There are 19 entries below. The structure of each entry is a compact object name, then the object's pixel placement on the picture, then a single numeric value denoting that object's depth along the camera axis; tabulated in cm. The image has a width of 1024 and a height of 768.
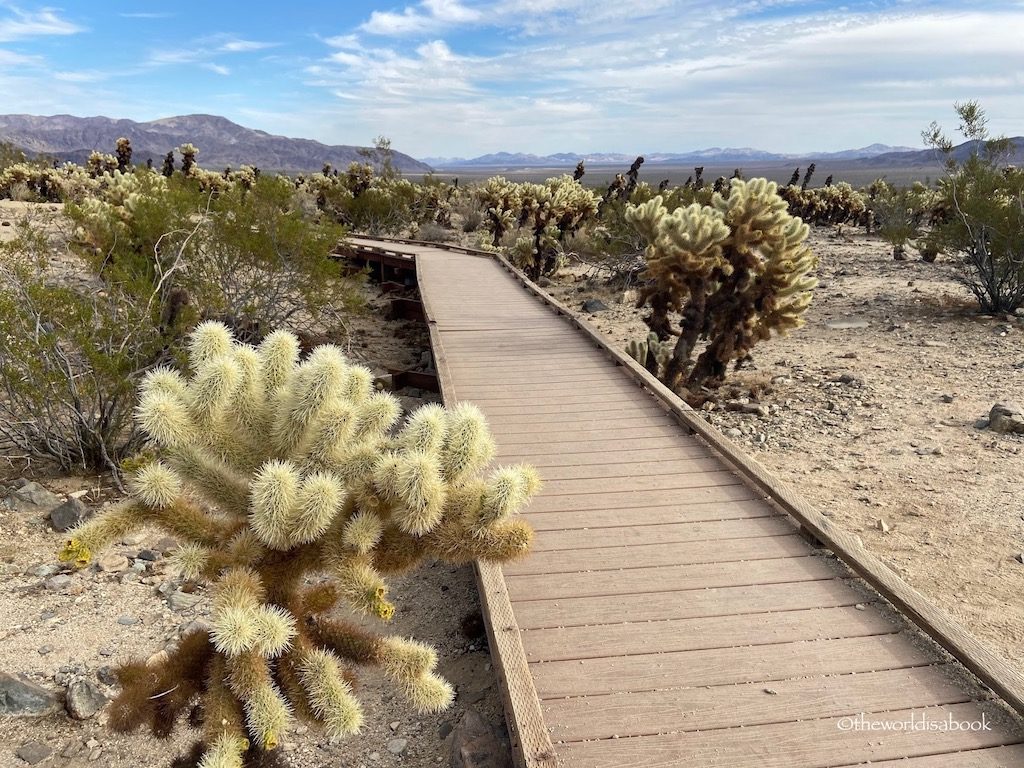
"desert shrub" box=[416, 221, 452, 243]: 2388
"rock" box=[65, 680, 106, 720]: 351
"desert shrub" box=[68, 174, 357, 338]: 923
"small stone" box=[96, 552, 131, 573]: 475
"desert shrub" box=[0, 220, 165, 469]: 562
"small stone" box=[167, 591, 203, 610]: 444
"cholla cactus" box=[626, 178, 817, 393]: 837
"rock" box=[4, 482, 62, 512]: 525
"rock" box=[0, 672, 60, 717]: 345
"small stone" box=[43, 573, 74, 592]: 443
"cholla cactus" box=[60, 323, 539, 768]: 244
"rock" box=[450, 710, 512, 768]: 314
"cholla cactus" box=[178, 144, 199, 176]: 2816
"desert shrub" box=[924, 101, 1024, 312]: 1266
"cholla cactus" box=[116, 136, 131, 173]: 2942
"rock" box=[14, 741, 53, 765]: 325
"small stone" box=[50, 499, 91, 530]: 504
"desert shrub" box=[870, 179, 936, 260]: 1951
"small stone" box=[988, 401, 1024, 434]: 716
